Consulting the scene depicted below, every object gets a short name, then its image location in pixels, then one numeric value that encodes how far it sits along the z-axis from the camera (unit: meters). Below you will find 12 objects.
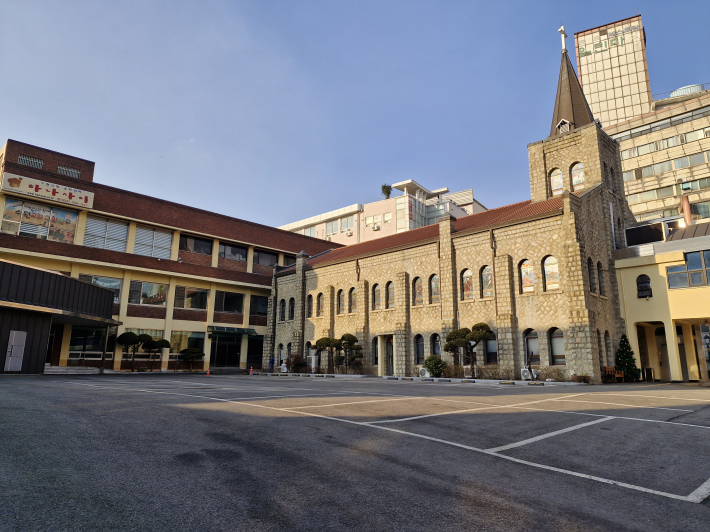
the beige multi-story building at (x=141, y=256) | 30.92
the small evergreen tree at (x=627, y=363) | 23.81
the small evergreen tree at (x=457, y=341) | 24.54
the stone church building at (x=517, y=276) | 23.20
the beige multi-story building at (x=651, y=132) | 47.22
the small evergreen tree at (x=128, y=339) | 32.47
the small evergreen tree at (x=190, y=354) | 36.47
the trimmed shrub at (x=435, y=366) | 26.09
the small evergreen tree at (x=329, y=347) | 32.25
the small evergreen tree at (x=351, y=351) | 31.61
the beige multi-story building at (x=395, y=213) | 66.12
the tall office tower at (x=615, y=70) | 65.06
